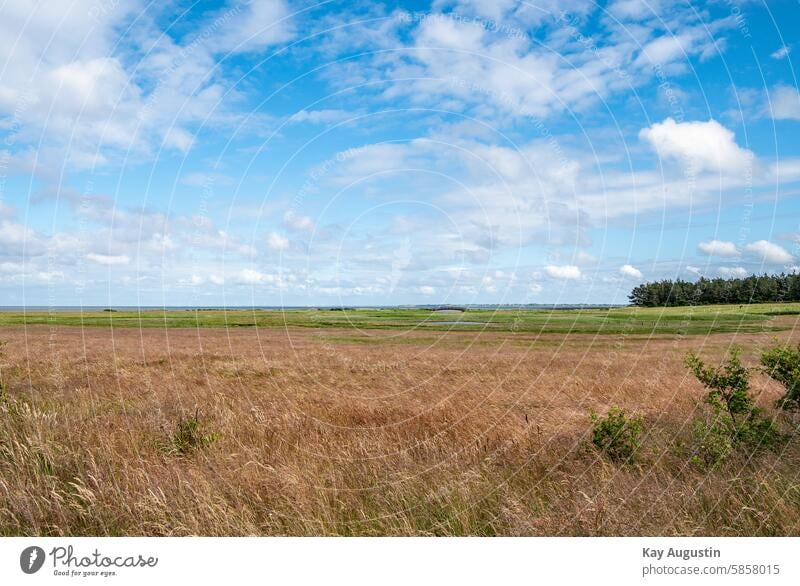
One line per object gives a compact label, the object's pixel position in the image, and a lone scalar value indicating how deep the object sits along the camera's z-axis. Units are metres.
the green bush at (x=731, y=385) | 7.87
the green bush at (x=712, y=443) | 6.84
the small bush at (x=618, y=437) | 7.45
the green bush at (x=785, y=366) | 8.24
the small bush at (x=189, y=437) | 7.81
